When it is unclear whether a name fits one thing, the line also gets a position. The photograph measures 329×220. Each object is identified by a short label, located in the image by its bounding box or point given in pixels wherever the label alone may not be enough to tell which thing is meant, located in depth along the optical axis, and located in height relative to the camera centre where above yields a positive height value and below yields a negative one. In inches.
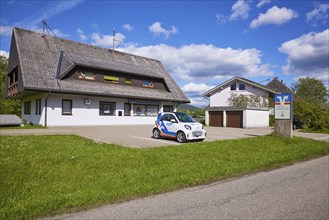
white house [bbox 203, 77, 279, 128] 1142.5 +26.7
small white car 514.0 -29.7
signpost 617.9 -0.8
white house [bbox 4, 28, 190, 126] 856.9 +99.4
